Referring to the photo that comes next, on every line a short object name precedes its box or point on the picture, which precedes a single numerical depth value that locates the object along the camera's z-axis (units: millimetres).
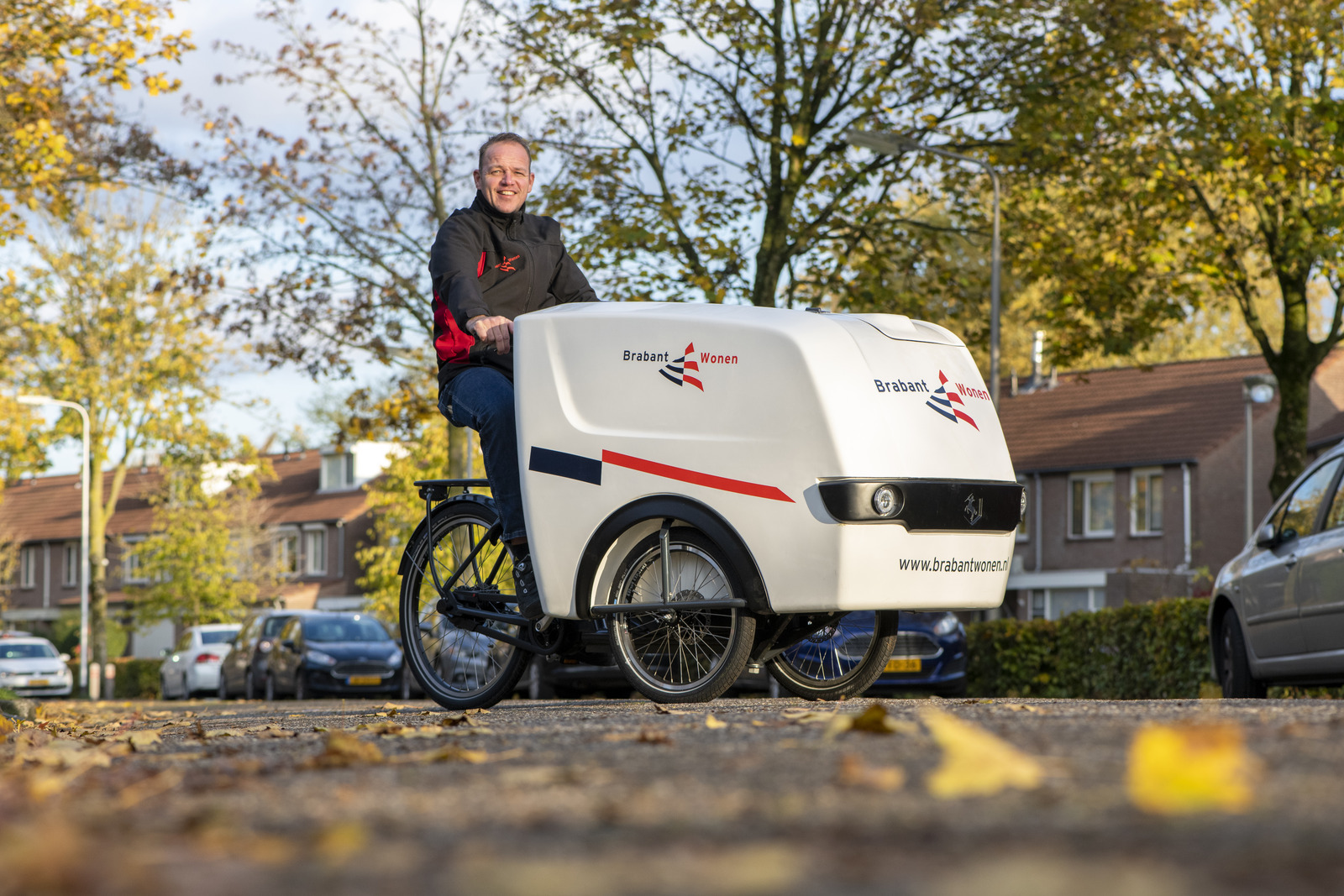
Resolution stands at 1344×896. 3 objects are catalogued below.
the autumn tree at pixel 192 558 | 48562
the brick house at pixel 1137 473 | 43062
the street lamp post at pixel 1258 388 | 29391
